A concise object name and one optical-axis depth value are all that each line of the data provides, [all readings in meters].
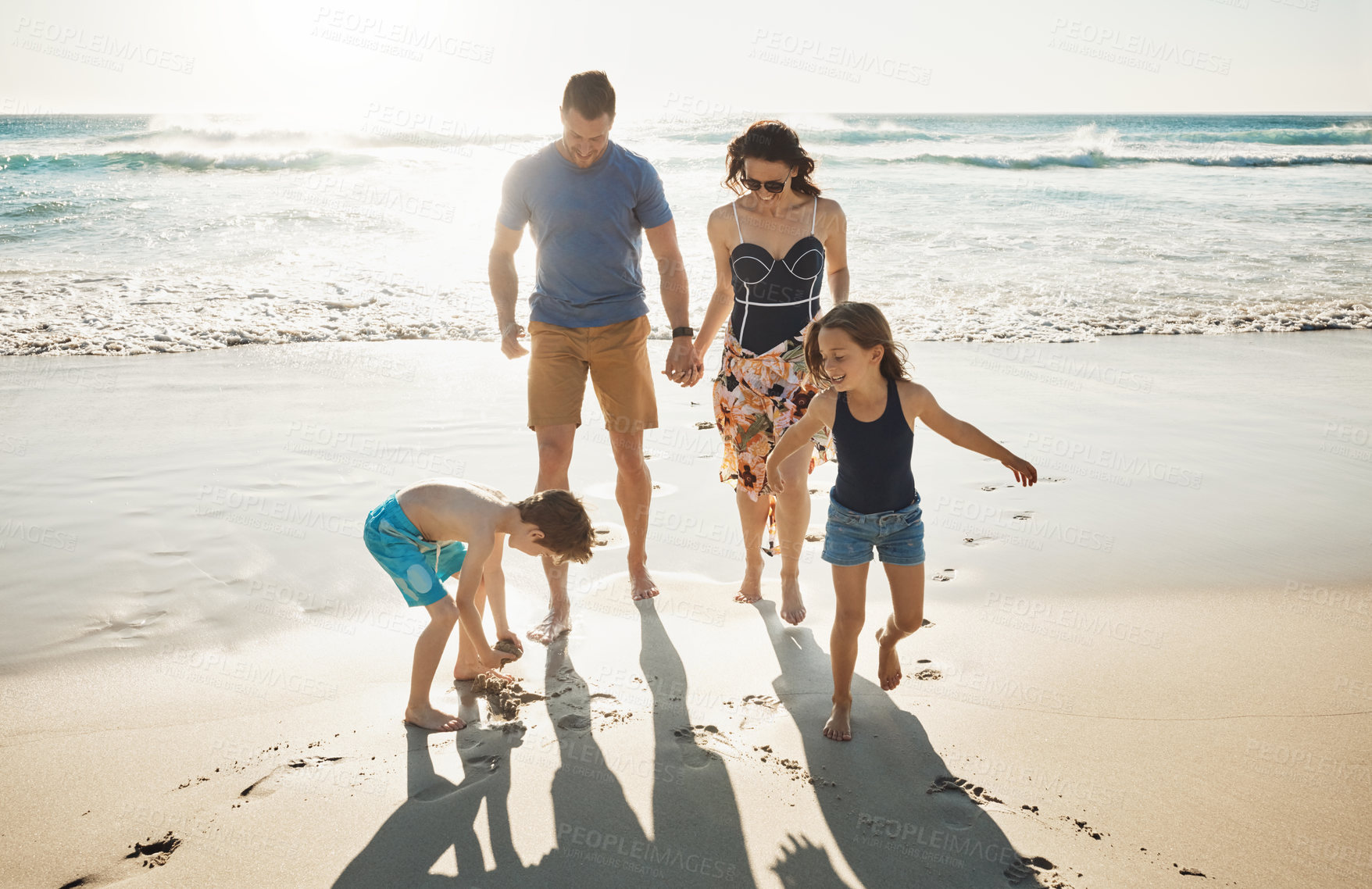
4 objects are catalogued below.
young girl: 2.78
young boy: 2.88
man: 3.70
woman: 3.65
